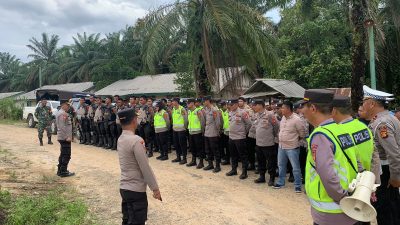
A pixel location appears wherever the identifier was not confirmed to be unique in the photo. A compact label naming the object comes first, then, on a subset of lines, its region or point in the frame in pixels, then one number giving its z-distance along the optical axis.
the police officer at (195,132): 10.05
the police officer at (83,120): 15.05
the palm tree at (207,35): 12.48
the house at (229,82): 13.34
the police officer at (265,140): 8.11
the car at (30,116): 22.25
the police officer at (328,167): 2.79
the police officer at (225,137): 10.14
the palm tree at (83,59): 44.16
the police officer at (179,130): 10.56
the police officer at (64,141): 9.06
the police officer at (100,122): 13.94
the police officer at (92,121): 14.62
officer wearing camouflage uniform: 14.34
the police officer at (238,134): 8.82
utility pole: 10.27
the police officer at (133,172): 4.32
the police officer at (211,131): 9.54
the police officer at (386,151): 4.27
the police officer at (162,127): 11.13
